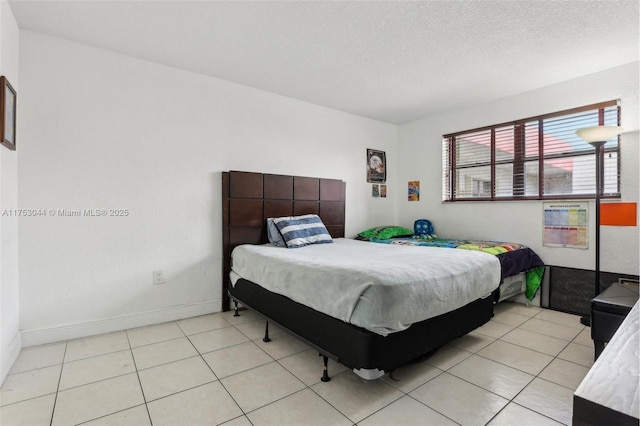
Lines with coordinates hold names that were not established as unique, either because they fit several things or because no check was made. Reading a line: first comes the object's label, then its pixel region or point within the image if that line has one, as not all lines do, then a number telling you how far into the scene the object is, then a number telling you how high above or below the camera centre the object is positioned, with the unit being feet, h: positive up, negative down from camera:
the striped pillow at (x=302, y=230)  10.47 -0.71
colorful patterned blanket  9.95 -1.44
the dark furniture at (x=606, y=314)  6.42 -2.15
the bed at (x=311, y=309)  5.63 -2.23
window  10.11 +1.93
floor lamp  8.55 +2.00
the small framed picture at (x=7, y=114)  6.28 +2.03
